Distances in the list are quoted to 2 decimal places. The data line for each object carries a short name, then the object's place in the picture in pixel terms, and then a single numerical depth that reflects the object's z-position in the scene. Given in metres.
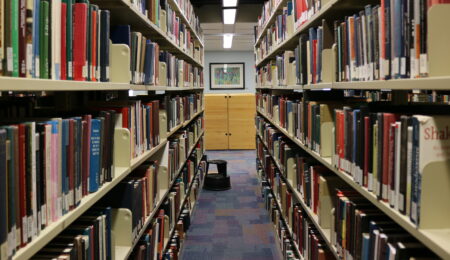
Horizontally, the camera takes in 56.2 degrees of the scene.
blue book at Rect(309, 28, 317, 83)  2.32
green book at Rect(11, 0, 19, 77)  0.92
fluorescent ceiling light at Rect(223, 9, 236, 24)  7.09
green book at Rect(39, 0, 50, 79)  1.06
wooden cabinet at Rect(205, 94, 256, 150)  9.20
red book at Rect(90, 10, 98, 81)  1.45
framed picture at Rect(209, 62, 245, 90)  12.05
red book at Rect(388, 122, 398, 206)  1.19
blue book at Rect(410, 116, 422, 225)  1.04
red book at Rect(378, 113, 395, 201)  1.23
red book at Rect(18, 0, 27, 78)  0.95
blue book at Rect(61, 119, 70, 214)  1.18
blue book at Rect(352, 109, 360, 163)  1.54
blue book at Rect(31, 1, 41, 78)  1.03
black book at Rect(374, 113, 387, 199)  1.28
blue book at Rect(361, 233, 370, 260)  1.38
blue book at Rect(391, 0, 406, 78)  1.15
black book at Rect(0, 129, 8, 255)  0.85
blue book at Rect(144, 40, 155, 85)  2.38
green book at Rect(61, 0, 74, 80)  1.23
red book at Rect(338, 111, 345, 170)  1.73
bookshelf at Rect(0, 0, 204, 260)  0.95
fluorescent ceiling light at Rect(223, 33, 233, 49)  9.36
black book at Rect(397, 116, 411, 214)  1.11
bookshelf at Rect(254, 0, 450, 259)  0.98
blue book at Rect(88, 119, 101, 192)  1.44
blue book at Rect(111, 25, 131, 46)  1.99
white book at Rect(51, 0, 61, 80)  1.13
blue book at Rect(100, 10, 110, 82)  1.55
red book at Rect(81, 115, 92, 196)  1.35
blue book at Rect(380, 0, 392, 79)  1.23
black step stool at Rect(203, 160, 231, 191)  5.93
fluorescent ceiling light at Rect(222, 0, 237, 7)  6.14
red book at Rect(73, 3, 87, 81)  1.31
